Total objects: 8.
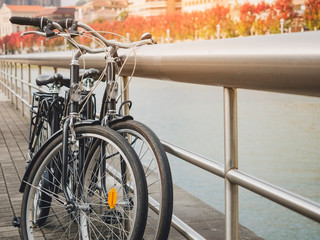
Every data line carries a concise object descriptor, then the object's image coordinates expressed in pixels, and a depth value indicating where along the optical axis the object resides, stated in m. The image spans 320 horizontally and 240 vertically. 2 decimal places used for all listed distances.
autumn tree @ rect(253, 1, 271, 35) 85.31
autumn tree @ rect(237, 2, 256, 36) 88.46
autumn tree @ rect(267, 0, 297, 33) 87.25
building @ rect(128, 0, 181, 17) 135.05
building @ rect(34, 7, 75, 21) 145.27
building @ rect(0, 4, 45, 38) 134.38
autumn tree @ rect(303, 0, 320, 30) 73.31
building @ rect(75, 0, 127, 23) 157.50
